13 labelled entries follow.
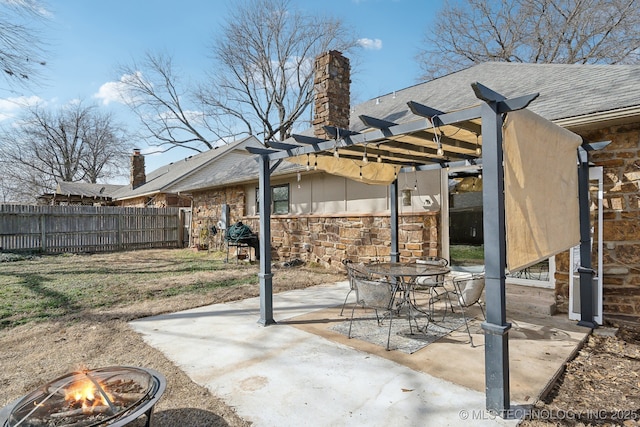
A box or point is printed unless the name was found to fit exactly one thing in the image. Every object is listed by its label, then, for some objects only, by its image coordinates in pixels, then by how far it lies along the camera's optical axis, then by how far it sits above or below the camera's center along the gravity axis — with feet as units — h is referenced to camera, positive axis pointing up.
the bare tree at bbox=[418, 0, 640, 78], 43.96 +25.76
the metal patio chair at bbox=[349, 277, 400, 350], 12.51 -2.83
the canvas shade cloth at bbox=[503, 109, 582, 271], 8.88 +0.80
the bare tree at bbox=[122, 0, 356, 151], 72.90 +30.38
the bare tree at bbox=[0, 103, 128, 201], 92.73 +19.73
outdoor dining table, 13.58 -2.31
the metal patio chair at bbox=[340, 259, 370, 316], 15.23 -2.39
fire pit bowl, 5.85 -3.29
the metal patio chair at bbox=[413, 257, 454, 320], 14.79 -2.92
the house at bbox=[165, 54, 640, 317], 14.90 +1.87
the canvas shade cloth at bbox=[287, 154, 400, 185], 17.47 +2.67
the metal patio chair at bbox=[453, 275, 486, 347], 13.33 -2.83
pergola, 8.36 +2.14
